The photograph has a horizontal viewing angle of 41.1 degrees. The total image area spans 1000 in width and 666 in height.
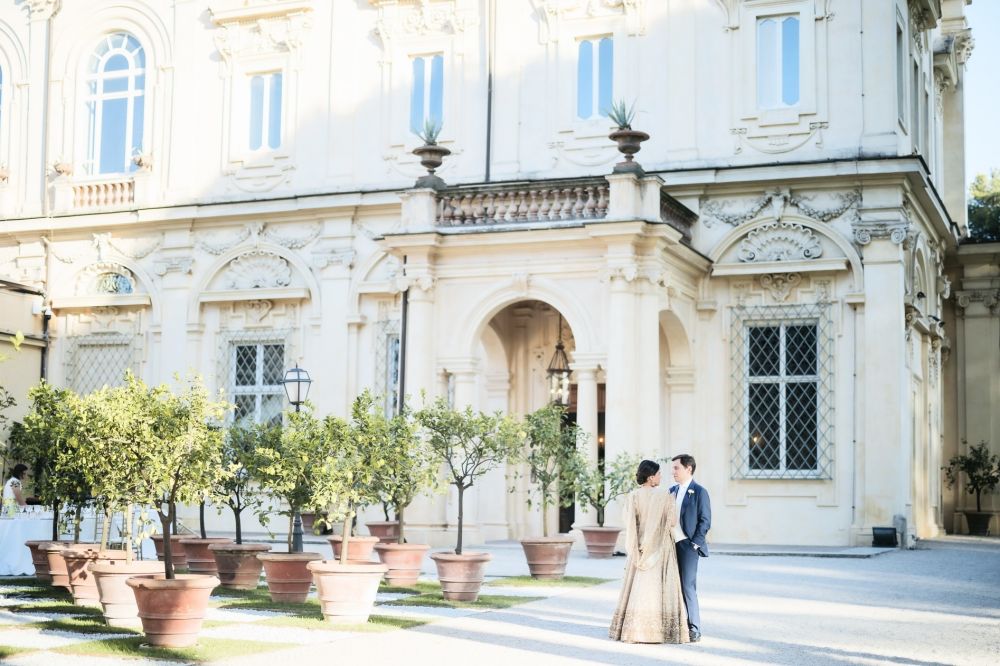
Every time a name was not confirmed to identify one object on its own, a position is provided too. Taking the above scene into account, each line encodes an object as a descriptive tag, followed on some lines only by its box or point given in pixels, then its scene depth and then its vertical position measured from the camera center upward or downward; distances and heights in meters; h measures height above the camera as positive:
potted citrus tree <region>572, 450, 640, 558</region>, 18.61 -0.38
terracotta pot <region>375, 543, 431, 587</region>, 14.39 -1.10
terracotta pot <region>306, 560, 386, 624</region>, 11.34 -1.12
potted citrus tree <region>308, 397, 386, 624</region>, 11.36 -0.32
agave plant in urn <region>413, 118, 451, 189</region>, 21.20 +4.85
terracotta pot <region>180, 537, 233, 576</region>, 15.40 -1.17
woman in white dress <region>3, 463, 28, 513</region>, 18.06 -0.50
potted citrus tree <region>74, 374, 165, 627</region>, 10.47 -0.08
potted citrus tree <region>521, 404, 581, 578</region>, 15.42 -0.09
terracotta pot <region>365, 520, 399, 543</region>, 18.88 -1.01
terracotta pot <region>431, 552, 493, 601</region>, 12.91 -1.10
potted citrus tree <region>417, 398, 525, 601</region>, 14.33 +0.28
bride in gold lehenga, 10.49 -0.93
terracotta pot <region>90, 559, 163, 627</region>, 11.03 -1.13
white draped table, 15.47 -1.11
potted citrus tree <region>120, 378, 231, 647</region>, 9.88 -0.16
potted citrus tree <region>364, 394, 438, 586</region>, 12.52 -0.16
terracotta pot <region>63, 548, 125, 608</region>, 12.62 -1.16
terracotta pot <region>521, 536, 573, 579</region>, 15.35 -1.09
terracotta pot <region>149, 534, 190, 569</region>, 15.60 -1.09
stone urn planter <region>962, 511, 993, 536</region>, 27.34 -1.12
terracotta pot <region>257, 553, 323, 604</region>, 12.70 -1.12
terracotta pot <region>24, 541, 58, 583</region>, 14.44 -1.17
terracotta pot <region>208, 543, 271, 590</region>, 14.03 -1.12
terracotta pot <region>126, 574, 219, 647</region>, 9.87 -1.12
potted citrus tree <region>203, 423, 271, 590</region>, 13.88 -1.02
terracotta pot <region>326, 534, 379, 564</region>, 14.88 -1.01
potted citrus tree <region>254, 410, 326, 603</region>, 11.84 -0.17
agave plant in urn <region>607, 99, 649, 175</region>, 19.75 +4.79
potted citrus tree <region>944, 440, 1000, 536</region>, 26.89 -0.13
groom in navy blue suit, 10.62 -0.55
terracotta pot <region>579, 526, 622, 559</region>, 18.64 -1.09
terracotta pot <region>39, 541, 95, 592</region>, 13.72 -1.15
